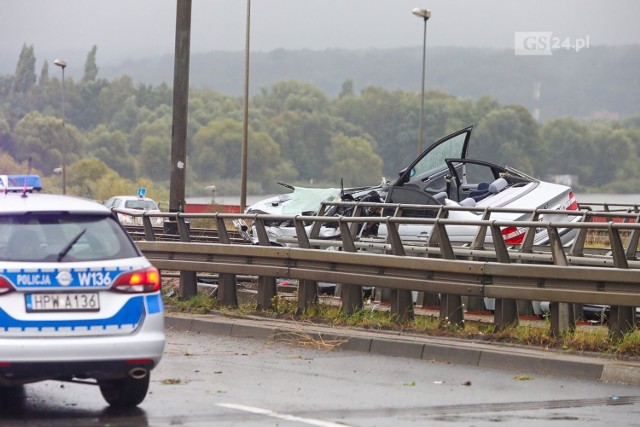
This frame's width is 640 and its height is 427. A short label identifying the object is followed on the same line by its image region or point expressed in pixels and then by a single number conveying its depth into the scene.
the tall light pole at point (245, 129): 48.19
